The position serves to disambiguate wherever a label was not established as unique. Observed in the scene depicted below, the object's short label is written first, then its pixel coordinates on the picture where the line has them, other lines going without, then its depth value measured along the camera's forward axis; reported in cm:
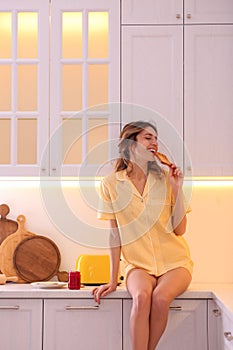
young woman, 356
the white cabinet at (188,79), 382
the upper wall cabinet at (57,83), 386
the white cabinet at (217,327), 318
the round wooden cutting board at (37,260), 396
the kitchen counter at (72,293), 350
